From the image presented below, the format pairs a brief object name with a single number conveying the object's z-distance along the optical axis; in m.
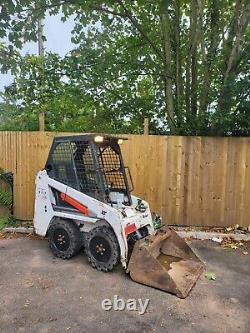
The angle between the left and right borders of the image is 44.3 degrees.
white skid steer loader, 3.51
